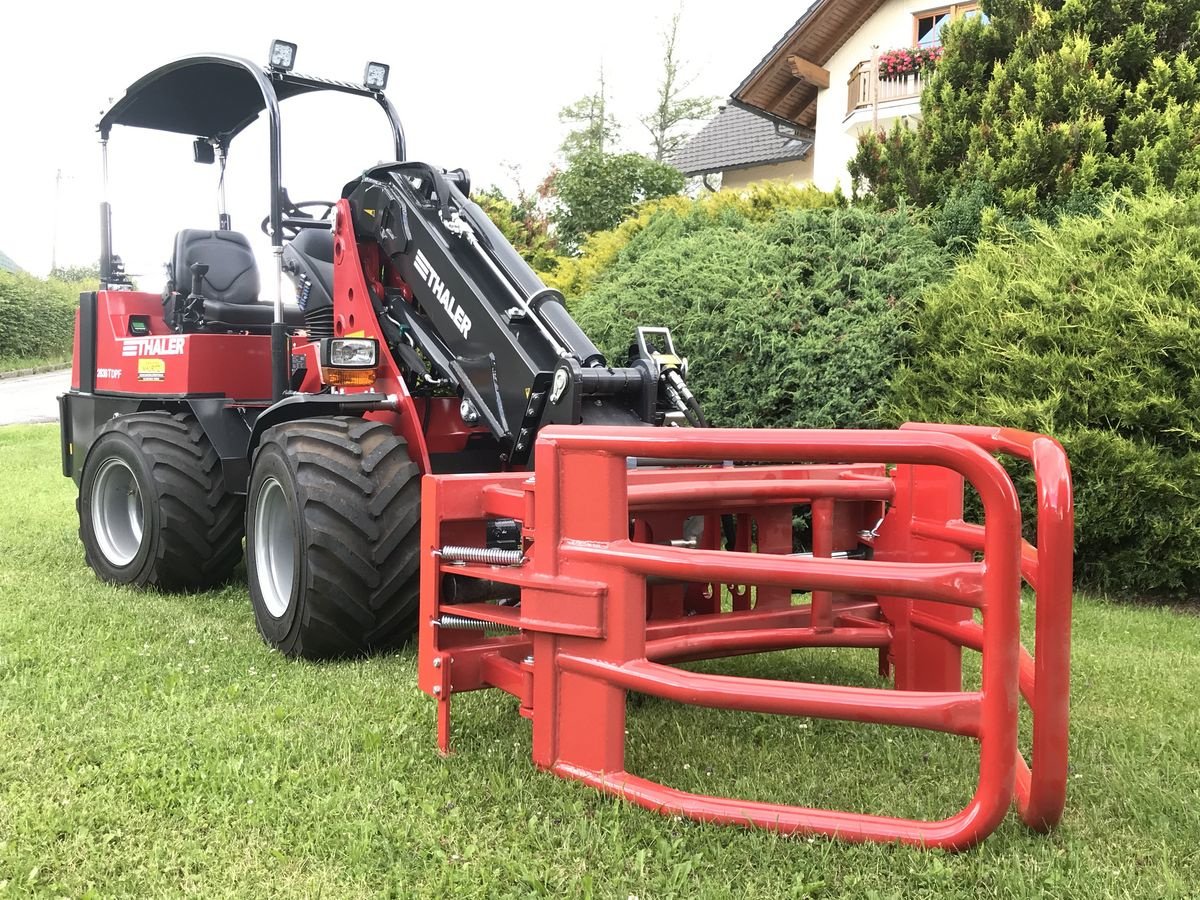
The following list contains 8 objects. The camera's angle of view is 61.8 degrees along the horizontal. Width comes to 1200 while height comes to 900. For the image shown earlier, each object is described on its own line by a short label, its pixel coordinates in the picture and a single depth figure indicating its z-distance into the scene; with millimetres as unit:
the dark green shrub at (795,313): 6742
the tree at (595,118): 38156
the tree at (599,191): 21578
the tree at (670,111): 37938
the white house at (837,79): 18844
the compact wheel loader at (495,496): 2482
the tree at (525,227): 17314
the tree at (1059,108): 8164
